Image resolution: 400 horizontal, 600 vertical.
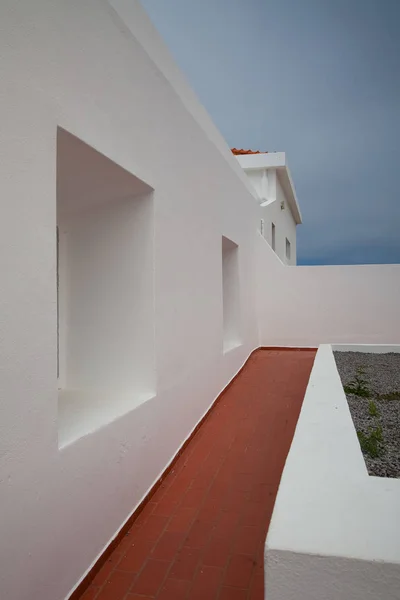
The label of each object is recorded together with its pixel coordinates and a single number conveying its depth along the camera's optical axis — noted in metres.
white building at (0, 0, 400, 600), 2.00
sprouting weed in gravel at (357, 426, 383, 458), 2.78
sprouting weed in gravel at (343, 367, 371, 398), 4.64
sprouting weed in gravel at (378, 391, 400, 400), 4.48
